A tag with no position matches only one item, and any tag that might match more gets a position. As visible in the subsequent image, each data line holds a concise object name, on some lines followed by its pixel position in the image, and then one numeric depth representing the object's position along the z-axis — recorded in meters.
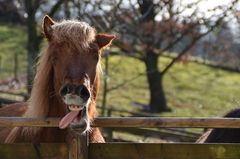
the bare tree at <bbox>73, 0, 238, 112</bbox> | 21.93
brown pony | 6.60
